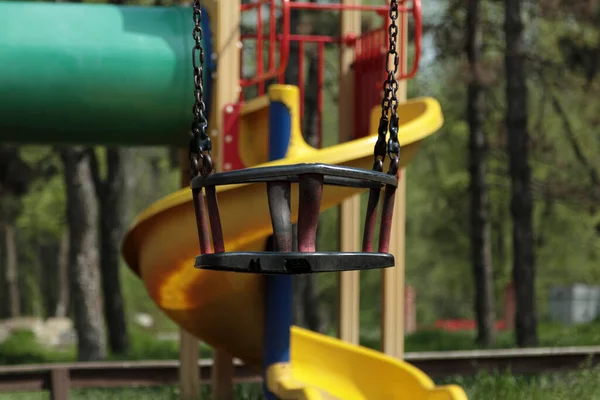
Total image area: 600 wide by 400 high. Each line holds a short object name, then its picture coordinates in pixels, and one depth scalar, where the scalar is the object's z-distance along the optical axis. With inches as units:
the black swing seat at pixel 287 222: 238.8
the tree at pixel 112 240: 1291.8
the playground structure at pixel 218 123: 496.4
